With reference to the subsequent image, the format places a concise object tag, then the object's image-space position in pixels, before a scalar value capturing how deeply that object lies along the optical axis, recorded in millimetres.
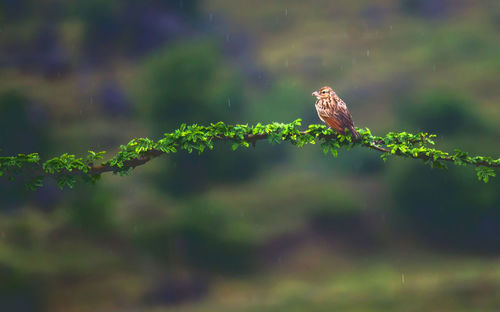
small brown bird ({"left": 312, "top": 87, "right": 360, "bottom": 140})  13445
